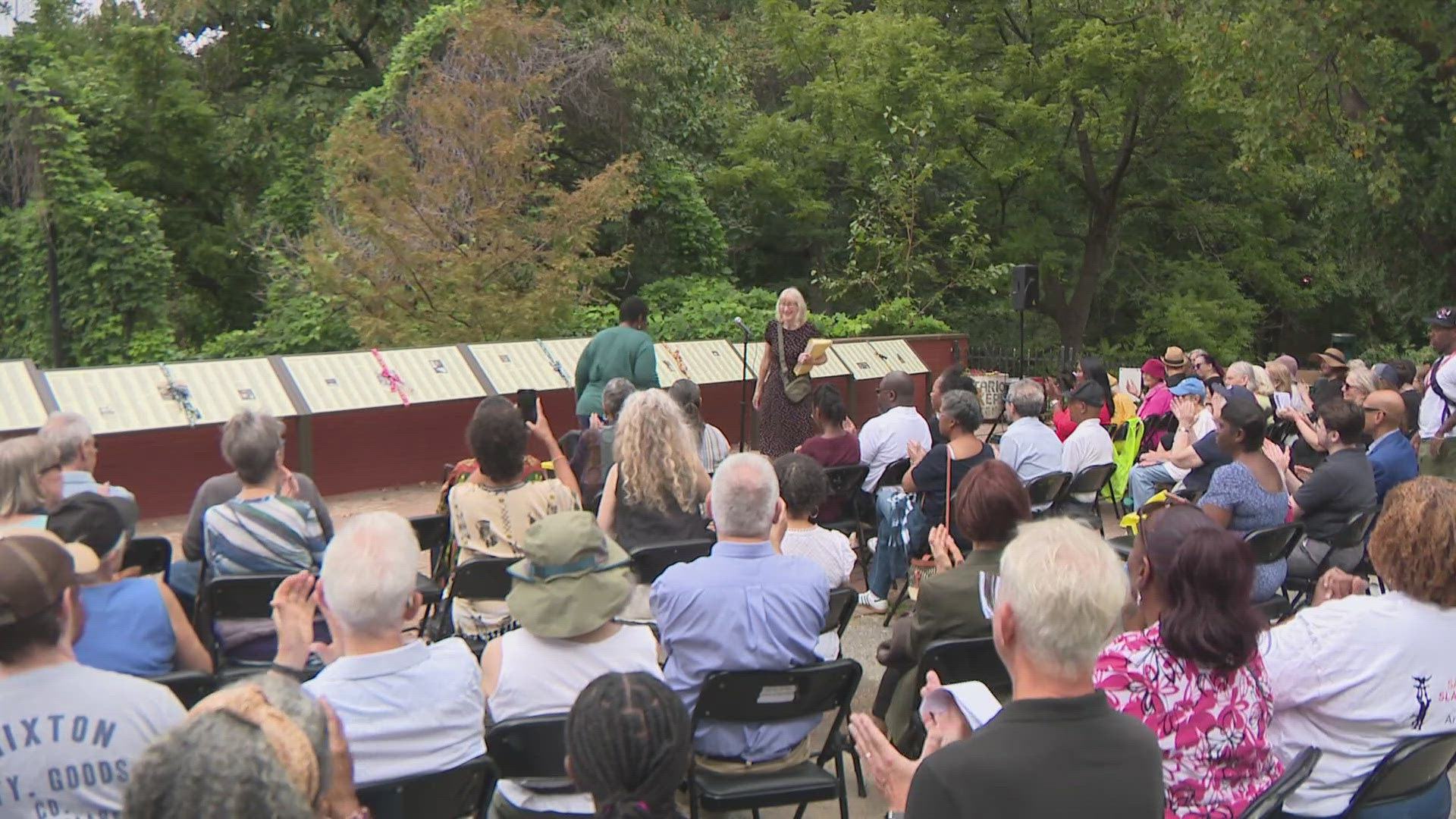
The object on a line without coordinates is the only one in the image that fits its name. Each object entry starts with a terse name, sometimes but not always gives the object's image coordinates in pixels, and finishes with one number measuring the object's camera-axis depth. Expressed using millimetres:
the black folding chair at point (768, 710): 3322
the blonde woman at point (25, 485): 4016
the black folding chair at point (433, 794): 2676
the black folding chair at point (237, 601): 3830
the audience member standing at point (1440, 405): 7543
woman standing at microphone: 8484
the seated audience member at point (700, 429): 6398
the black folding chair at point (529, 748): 2889
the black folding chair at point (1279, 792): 2570
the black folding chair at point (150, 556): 4656
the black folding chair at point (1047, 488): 6359
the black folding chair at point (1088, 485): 6957
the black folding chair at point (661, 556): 4652
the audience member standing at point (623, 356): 8078
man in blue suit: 5961
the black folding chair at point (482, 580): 4355
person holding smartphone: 4555
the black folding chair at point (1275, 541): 4758
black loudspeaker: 14258
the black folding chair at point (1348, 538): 5352
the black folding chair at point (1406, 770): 2852
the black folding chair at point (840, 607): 4168
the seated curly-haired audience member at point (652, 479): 4887
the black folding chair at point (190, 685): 3070
